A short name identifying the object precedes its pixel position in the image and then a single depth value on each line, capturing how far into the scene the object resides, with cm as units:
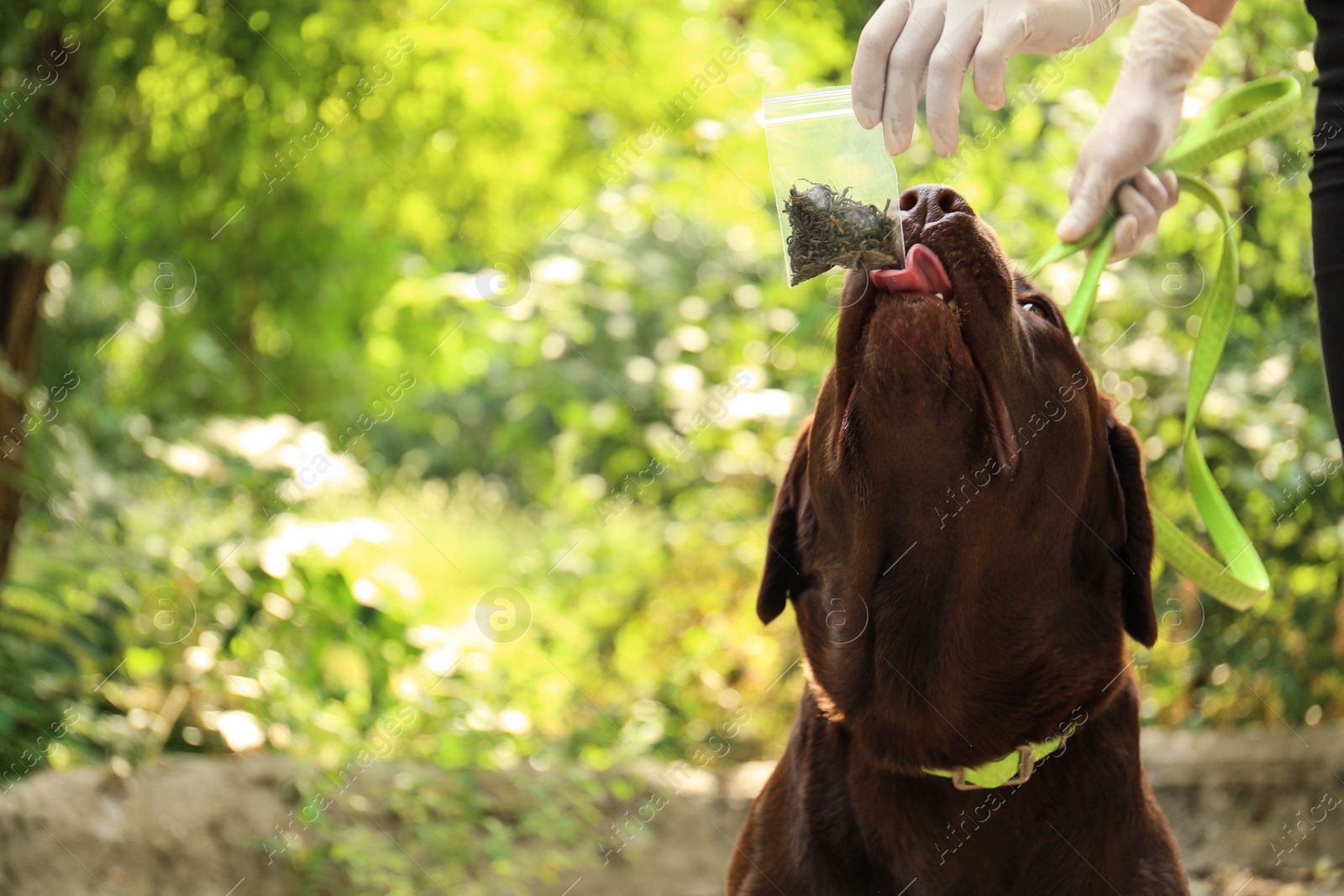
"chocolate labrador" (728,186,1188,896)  184
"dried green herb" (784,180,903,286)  178
